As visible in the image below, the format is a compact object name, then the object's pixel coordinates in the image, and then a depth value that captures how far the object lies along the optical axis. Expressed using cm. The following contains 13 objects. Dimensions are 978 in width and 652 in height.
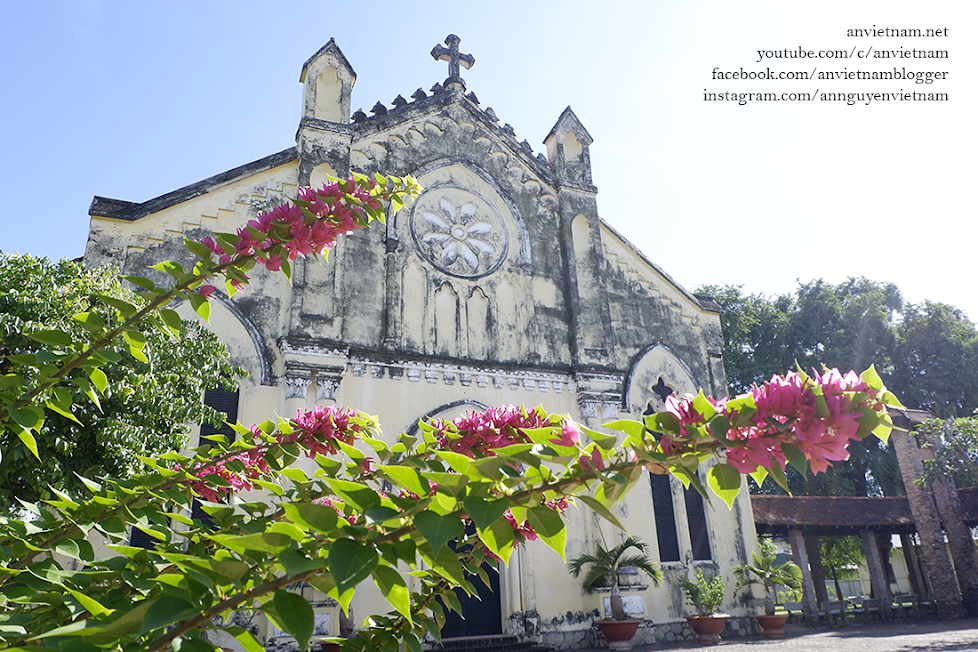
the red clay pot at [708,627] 1143
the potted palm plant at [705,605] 1145
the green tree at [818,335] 2675
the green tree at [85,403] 565
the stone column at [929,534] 1680
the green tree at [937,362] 2623
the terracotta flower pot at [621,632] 1046
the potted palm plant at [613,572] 1055
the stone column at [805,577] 1584
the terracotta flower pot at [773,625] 1228
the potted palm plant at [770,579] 1234
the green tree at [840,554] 2898
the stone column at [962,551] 1689
